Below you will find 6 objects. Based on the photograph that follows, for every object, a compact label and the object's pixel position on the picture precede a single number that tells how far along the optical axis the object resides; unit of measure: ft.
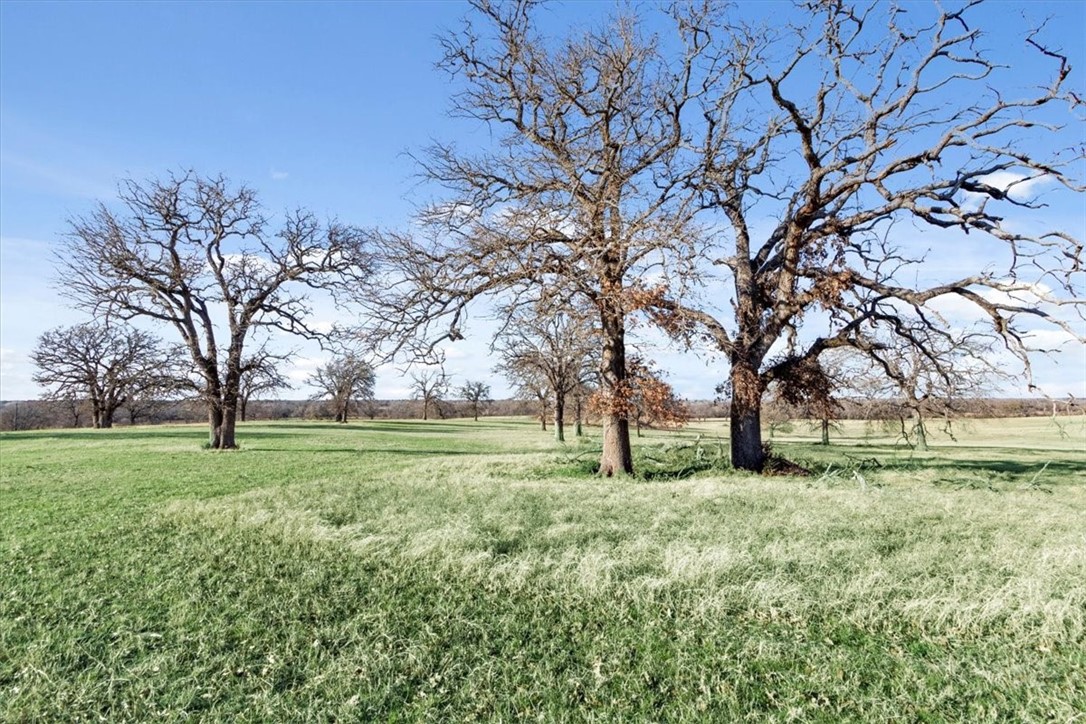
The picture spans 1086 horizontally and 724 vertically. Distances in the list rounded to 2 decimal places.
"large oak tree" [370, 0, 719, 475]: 45.57
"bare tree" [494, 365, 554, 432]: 115.83
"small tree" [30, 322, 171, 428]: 117.08
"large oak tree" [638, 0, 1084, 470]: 45.19
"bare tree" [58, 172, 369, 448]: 71.56
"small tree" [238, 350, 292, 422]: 77.25
